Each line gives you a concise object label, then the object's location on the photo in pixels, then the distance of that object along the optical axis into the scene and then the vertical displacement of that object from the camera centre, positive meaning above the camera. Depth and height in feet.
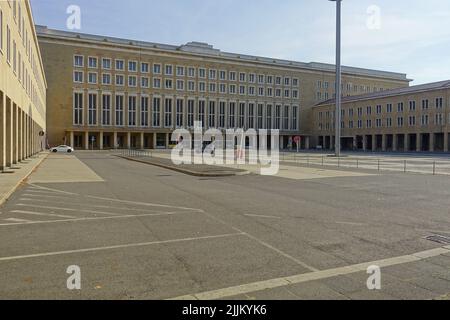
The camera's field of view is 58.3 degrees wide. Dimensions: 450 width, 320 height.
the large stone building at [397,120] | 251.60 +20.23
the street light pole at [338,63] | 165.68 +36.05
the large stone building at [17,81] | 73.26 +15.20
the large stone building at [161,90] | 284.82 +46.68
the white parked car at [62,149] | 220.23 -1.39
